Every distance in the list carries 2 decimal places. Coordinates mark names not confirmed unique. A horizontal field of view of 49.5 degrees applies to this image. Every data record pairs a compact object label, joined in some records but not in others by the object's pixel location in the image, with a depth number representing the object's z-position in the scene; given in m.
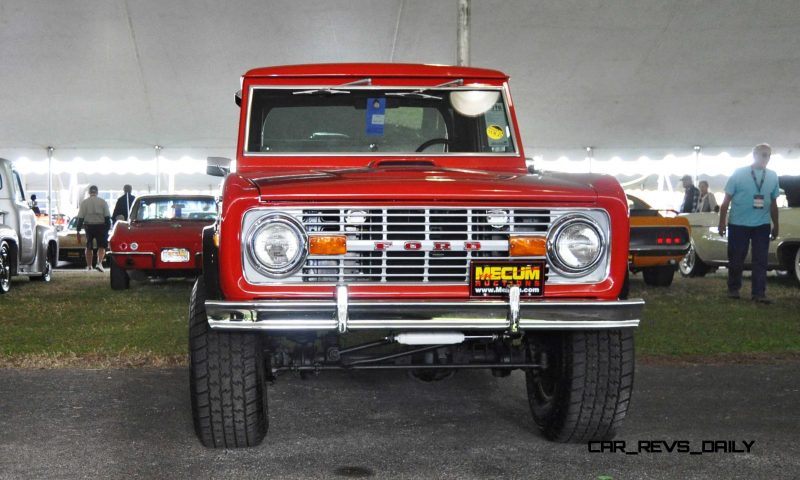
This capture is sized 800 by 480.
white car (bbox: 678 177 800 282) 12.19
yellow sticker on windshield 5.04
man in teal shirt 9.62
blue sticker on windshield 4.96
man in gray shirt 16.39
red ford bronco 3.49
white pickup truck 11.91
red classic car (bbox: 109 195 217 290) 11.85
